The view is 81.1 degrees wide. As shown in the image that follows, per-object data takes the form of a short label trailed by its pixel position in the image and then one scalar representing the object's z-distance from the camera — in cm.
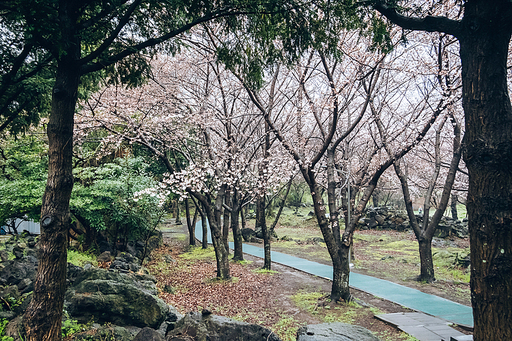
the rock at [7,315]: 447
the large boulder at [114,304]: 503
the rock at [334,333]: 431
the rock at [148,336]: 398
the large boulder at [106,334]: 421
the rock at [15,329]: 399
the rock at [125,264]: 926
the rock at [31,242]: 1001
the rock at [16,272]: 599
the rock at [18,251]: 856
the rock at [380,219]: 2605
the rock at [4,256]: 771
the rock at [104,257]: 1061
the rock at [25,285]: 561
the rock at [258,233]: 2033
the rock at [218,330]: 436
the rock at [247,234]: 2002
